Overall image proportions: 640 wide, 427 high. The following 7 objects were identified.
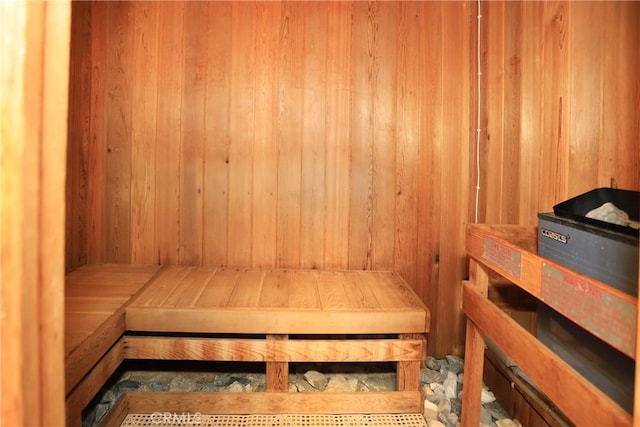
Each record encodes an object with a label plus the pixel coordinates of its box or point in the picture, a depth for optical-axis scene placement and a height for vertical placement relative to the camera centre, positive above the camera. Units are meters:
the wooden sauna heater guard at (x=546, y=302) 0.71 -0.22
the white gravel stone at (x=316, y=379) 1.92 -0.81
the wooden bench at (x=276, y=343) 1.65 -0.55
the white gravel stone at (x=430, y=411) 1.75 -0.88
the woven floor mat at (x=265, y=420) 1.63 -0.86
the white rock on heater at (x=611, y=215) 0.99 +0.00
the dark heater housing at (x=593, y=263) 0.85 -0.11
